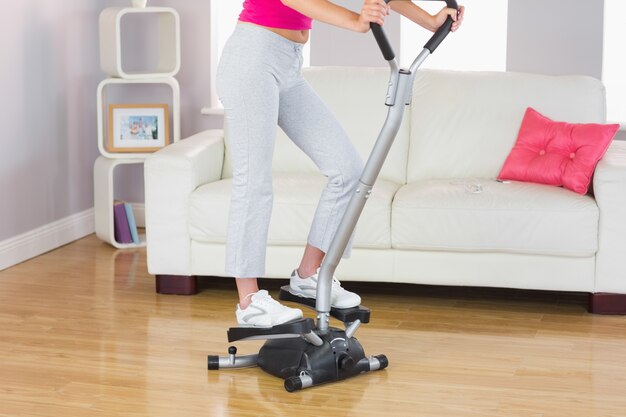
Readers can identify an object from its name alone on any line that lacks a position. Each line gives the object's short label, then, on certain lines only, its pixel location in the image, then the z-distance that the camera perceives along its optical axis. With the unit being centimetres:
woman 287
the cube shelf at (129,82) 514
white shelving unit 508
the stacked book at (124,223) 515
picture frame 524
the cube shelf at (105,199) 509
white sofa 386
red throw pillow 399
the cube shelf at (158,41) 507
